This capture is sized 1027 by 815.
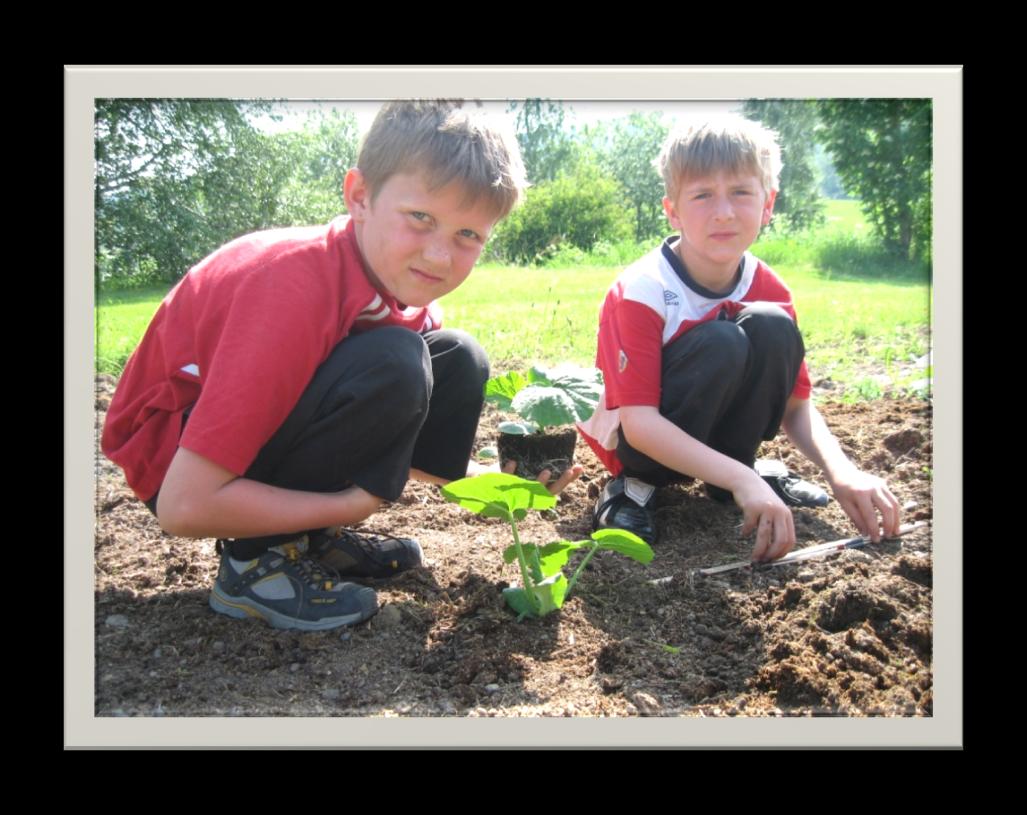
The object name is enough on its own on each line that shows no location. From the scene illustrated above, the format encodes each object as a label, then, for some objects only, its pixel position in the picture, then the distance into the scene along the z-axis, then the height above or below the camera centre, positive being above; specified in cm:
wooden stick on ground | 226 -34
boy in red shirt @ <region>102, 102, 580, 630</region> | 190 +5
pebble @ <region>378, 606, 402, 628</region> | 209 -45
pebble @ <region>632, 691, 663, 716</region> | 185 -55
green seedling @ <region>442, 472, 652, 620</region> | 197 -30
